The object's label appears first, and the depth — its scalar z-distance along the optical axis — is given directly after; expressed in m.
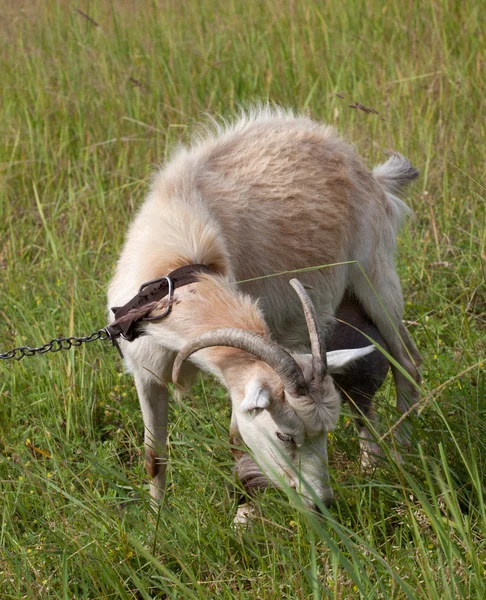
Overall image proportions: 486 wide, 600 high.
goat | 6.15
